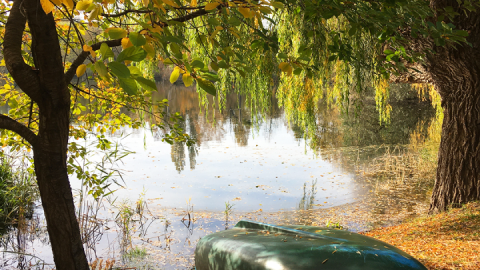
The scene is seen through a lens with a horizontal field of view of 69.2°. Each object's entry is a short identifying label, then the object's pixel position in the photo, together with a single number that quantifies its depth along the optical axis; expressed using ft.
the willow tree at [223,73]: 4.85
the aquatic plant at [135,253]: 16.00
